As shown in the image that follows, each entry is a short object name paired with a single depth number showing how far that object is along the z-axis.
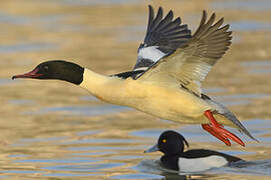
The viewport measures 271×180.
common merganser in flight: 16.69
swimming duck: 21.48
